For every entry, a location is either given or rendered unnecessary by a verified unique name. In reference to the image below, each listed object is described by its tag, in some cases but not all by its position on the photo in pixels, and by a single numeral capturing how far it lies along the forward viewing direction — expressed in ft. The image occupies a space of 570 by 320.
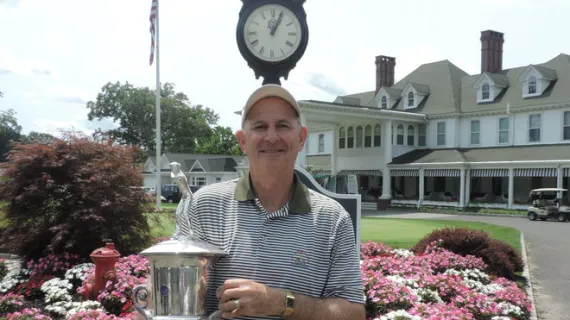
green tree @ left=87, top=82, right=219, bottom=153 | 251.60
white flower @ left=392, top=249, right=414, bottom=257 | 32.08
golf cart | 88.02
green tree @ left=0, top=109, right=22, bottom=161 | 251.60
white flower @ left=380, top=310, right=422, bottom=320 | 17.88
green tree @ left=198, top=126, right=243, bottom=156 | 253.44
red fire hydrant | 22.43
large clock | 23.57
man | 7.49
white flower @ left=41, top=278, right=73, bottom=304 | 23.12
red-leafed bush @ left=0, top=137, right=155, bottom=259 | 27.78
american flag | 80.18
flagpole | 90.44
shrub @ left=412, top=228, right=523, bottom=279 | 32.14
